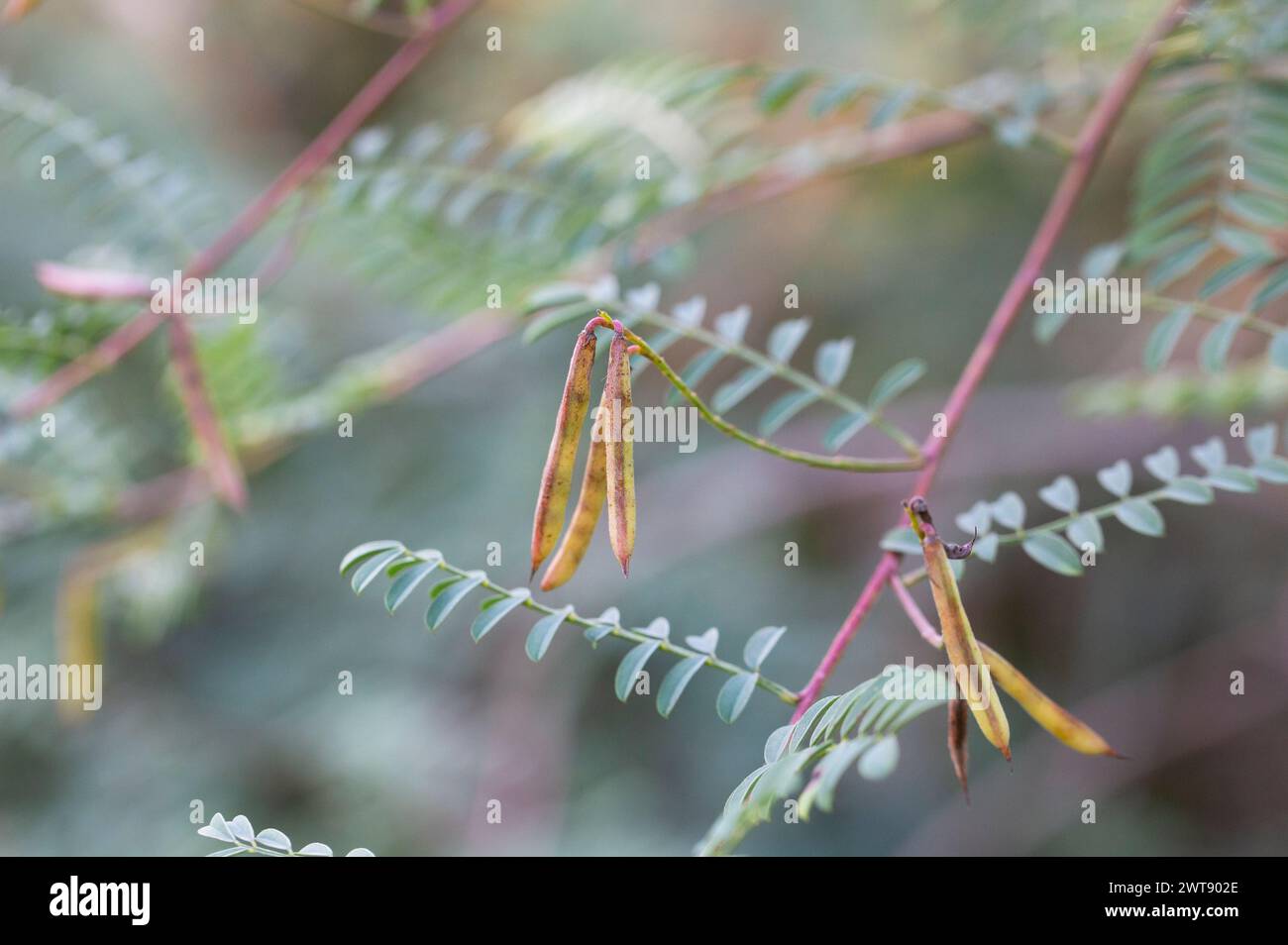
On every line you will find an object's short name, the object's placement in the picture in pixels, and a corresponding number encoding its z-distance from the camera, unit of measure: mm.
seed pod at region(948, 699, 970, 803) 392
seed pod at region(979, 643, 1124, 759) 391
